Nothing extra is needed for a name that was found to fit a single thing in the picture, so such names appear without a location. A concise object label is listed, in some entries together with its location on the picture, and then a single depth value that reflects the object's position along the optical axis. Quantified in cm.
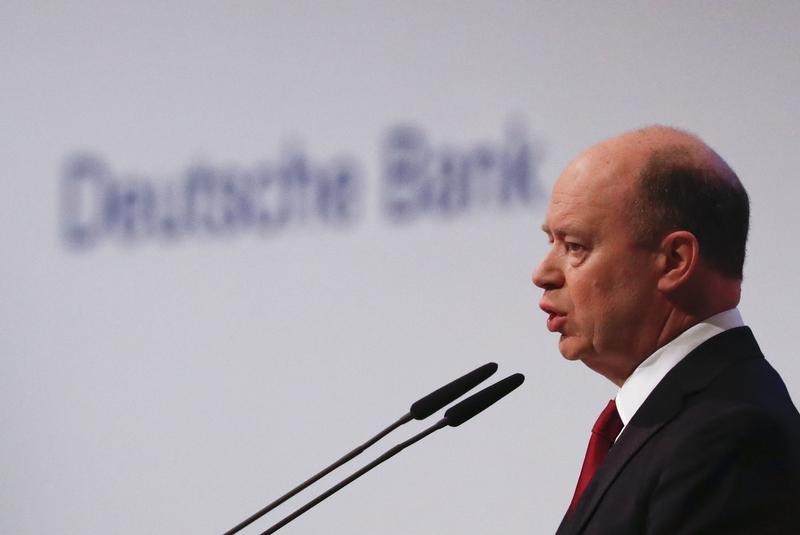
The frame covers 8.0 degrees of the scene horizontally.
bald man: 555
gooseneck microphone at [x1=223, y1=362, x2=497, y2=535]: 575
